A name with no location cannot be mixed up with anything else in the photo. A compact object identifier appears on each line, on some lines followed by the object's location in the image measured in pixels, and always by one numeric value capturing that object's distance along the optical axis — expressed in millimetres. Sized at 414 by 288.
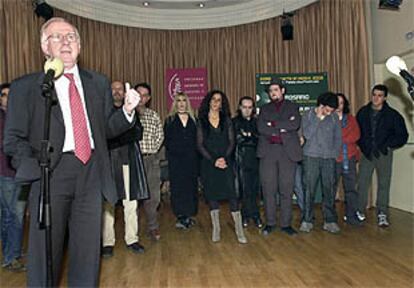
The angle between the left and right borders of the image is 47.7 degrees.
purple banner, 8688
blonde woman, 5211
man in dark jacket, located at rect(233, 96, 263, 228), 5234
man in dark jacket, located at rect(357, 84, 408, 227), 5297
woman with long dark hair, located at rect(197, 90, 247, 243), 4477
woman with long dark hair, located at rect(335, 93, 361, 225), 5348
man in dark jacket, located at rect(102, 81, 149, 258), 4070
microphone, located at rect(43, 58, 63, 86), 1778
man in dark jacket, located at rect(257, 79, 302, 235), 4781
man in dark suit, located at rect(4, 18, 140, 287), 1974
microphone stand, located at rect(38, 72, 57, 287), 1748
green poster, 7230
